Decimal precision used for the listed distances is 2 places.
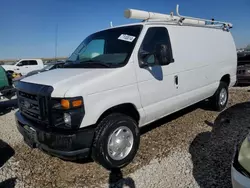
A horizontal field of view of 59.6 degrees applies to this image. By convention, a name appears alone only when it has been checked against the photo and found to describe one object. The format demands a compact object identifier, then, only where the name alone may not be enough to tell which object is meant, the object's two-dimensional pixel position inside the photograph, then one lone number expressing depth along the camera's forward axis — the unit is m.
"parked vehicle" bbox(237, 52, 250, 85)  9.55
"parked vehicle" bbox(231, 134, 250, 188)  1.93
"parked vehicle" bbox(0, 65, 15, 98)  7.20
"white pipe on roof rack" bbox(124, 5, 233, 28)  4.06
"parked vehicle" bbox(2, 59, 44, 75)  20.06
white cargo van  2.90
